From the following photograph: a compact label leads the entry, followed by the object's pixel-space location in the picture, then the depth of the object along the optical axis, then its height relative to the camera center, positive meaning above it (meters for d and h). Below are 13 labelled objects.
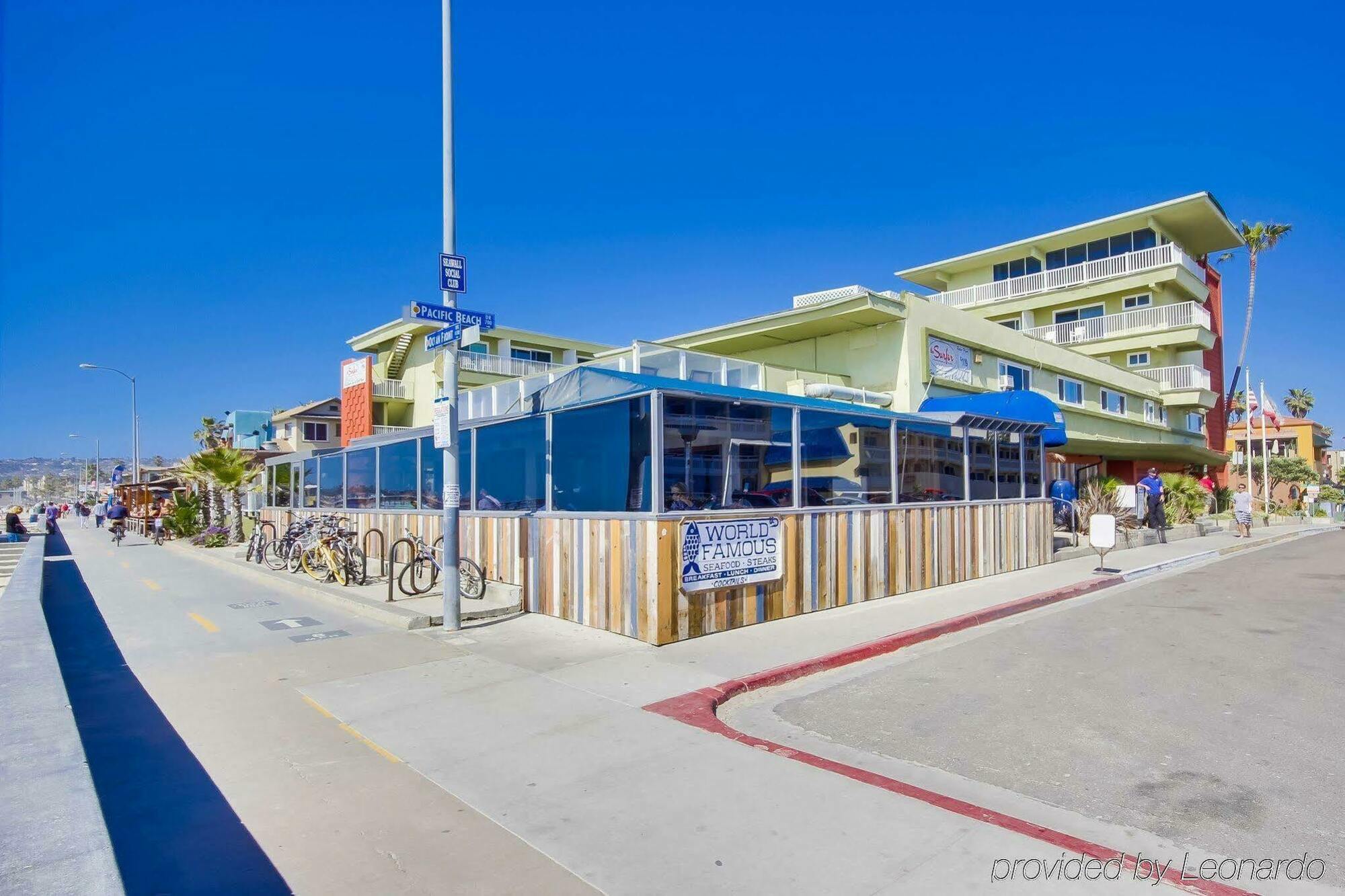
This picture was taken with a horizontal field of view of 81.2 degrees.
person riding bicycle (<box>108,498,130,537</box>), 29.08 -1.13
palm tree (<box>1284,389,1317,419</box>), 86.62 +7.56
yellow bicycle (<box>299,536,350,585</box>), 13.26 -1.27
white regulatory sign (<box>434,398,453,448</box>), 9.76 +0.67
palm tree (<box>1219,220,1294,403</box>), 46.06 +13.59
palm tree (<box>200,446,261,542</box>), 25.44 +0.36
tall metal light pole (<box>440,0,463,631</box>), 9.51 +0.63
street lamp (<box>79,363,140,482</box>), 41.03 +2.89
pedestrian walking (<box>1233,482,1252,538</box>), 25.70 -1.39
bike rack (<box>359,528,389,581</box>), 13.15 -1.13
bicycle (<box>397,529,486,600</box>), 11.16 -1.42
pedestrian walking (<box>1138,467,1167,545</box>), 22.50 -0.80
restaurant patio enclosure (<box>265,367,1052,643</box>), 8.99 -0.22
